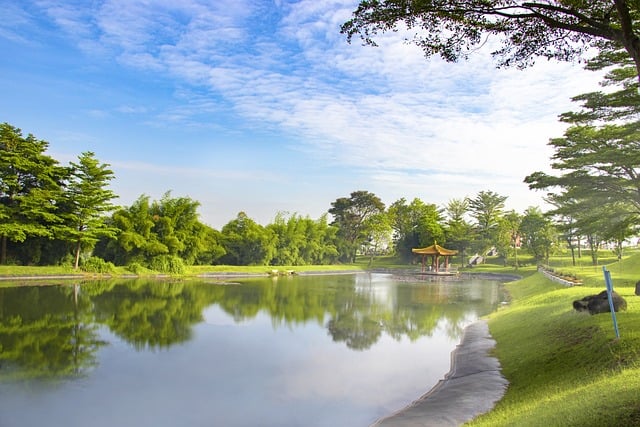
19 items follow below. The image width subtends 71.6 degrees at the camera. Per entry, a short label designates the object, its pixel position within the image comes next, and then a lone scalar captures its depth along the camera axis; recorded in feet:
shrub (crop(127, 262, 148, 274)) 91.50
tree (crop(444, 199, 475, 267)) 151.23
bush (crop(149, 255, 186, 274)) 95.30
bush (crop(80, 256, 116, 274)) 85.30
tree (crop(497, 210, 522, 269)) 139.18
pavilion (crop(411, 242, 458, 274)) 127.75
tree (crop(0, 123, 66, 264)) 74.08
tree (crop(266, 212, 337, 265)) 134.31
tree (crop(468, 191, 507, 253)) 160.15
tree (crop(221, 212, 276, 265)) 122.11
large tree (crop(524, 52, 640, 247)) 35.96
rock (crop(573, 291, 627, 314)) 26.50
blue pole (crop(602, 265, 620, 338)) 21.06
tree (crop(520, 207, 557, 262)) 120.98
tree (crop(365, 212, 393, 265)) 162.71
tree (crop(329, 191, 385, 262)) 174.43
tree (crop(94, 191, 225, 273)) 94.89
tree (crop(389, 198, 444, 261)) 152.66
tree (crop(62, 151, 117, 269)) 83.56
